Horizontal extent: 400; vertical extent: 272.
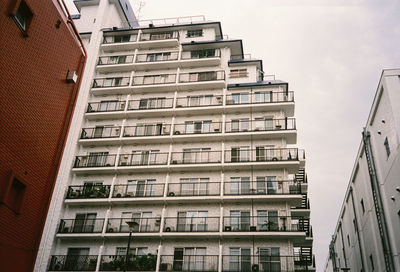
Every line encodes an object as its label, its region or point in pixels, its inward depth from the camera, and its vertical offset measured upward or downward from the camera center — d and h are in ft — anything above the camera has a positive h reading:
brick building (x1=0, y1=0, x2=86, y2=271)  54.29 +28.85
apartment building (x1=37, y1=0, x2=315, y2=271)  88.33 +35.69
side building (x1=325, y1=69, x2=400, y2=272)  66.80 +27.82
